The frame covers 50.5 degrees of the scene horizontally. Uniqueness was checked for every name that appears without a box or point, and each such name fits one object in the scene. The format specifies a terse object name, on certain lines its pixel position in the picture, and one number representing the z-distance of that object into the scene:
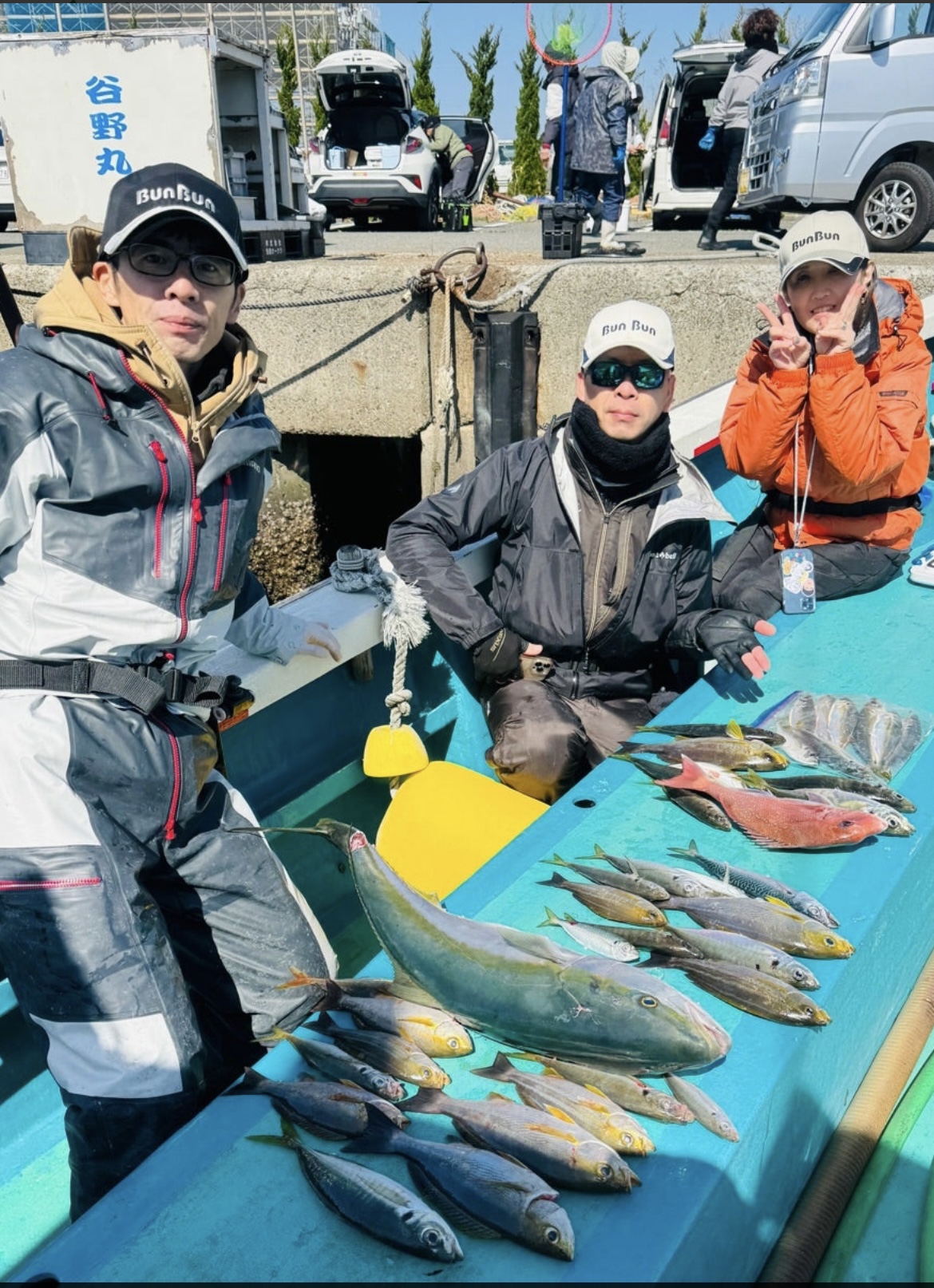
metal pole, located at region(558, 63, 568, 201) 10.09
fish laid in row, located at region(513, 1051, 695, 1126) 1.47
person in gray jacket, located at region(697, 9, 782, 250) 9.90
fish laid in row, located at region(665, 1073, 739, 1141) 1.44
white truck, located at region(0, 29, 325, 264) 8.60
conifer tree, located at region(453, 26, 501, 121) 28.80
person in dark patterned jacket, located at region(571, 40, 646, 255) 10.07
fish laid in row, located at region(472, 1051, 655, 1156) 1.42
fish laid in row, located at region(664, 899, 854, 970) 1.76
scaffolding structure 24.06
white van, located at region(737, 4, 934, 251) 7.62
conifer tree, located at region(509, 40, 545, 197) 27.05
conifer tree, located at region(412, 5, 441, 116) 26.95
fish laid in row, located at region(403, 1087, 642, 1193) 1.36
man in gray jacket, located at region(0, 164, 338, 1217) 1.85
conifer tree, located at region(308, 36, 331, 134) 27.39
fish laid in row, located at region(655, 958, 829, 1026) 1.64
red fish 2.05
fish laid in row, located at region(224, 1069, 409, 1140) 1.47
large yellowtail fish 1.53
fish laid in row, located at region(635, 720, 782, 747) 2.48
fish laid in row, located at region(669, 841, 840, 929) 1.85
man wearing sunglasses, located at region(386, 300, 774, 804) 2.93
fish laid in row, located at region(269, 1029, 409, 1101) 1.53
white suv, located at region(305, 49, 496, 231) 14.67
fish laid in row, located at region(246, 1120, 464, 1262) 1.29
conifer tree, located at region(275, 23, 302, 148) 26.50
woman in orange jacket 3.02
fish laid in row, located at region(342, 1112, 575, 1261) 1.29
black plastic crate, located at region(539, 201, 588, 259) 8.91
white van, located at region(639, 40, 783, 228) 14.27
